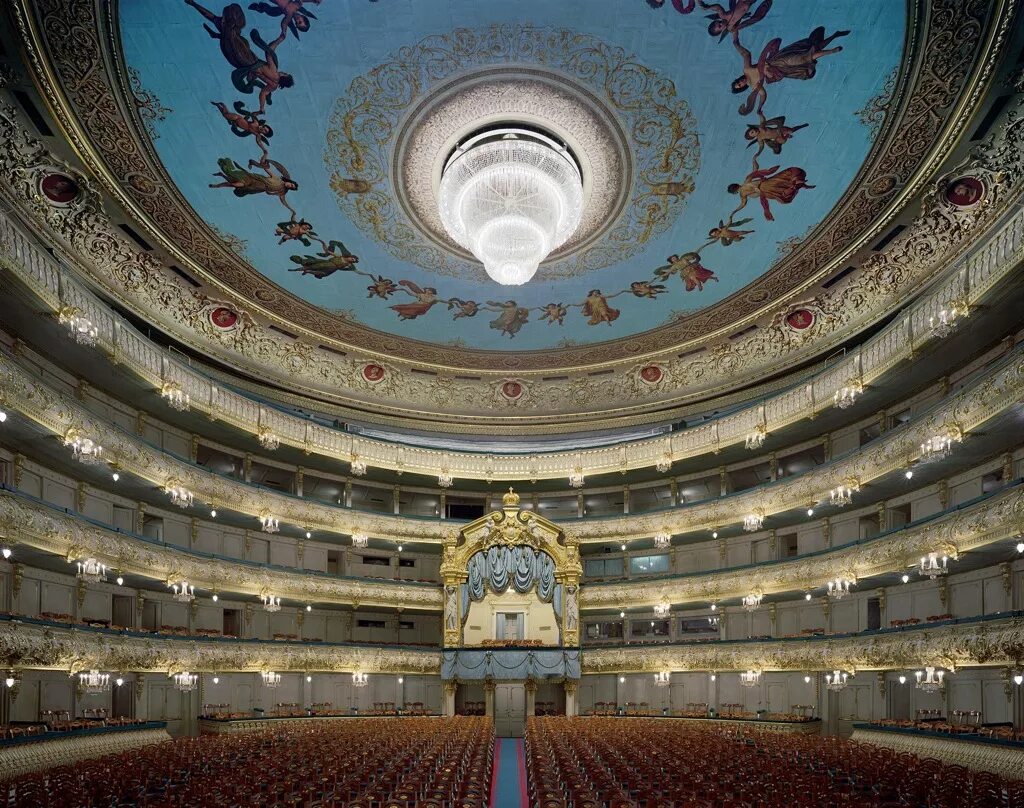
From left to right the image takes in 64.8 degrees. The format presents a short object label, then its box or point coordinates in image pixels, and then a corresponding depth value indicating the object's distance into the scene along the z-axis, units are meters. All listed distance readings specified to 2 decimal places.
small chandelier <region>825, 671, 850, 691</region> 24.92
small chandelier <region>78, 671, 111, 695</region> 20.88
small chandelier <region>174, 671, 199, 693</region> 24.66
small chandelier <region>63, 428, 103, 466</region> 20.55
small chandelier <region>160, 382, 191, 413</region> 25.27
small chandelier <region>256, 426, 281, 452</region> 29.83
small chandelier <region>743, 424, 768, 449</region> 29.94
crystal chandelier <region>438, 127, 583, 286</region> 22.02
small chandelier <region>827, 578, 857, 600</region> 25.62
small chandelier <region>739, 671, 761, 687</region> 28.56
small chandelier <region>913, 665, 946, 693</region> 20.52
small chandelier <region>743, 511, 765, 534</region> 29.59
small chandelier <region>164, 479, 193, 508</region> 25.53
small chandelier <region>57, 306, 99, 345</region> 20.36
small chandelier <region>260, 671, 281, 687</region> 28.86
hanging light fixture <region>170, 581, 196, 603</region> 26.03
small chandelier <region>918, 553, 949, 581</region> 20.59
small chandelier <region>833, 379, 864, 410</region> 25.45
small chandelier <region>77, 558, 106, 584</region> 21.03
